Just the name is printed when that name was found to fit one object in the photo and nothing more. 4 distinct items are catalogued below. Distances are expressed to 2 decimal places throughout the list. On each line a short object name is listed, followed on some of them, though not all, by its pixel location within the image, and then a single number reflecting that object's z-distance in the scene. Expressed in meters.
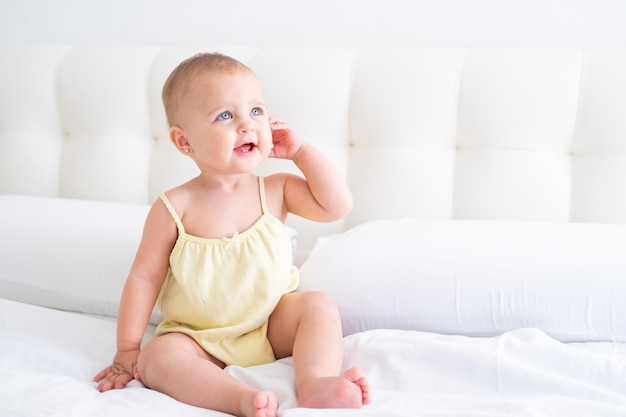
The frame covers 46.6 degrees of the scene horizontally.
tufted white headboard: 1.58
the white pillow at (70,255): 1.49
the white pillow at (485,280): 1.24
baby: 1.20
